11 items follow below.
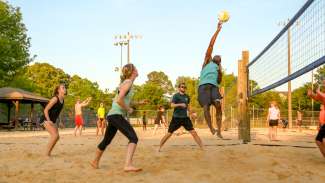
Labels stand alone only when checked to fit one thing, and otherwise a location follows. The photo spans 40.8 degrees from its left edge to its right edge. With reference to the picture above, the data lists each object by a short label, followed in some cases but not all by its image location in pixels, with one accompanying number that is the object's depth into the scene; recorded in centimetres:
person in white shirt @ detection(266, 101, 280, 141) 1511
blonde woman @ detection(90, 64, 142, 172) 646
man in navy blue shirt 923
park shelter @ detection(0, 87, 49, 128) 2809
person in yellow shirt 1933
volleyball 912
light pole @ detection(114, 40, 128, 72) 4626
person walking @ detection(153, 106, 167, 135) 2122
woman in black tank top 879
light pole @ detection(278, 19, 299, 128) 3395
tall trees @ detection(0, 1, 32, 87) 3550
